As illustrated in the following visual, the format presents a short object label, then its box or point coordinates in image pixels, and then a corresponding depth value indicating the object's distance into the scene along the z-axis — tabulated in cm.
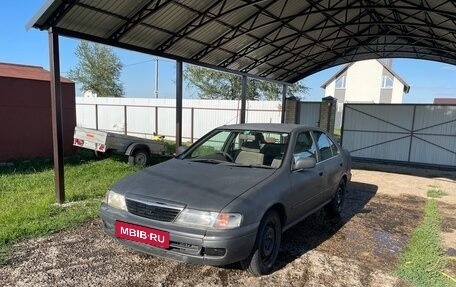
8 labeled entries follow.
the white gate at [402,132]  1339
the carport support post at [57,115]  591
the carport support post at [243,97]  1316
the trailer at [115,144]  973
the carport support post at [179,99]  955
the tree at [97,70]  3419
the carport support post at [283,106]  1564
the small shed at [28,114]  978
